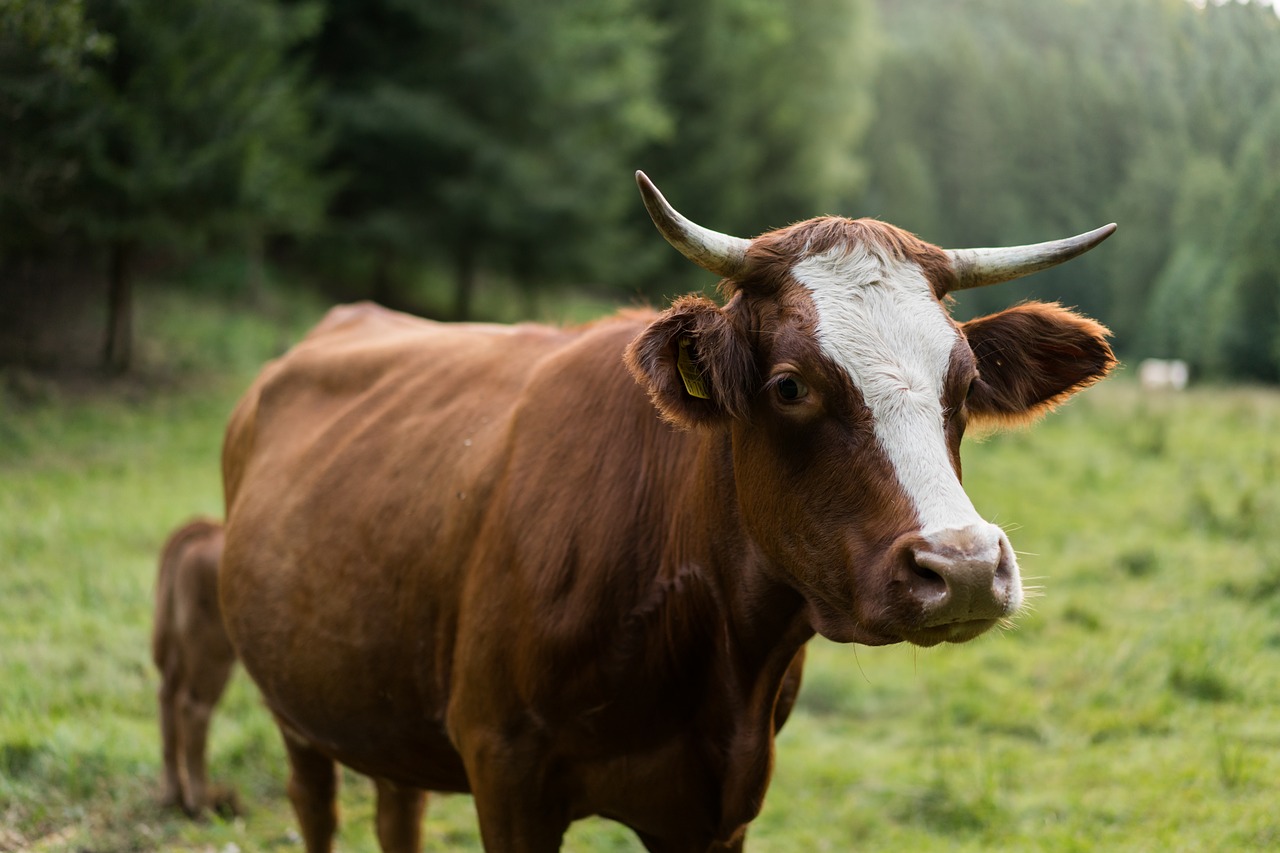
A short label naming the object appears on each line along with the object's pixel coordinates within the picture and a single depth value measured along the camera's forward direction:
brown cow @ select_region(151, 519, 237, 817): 5.25
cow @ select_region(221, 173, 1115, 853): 2.51
